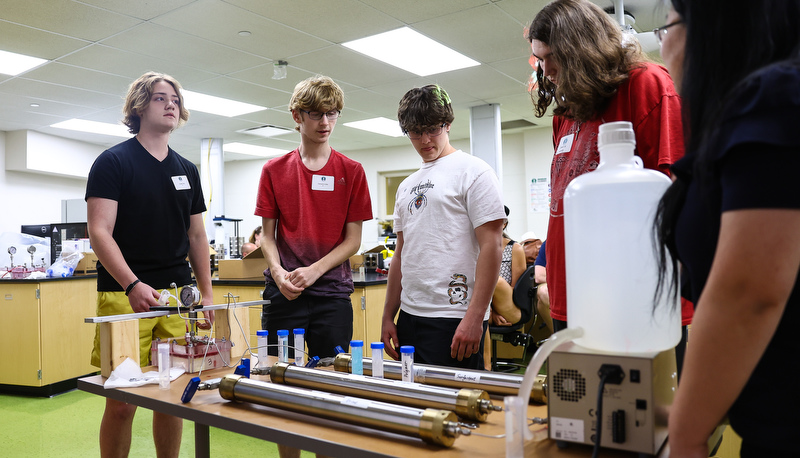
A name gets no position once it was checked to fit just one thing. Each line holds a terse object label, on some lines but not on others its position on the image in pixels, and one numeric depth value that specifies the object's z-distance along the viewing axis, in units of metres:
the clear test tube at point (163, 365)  1.15
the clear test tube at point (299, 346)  1.35
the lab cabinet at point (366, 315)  3.09
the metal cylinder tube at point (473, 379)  0.95
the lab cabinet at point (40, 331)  3.48
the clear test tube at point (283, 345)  1.33
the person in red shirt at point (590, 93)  1.02
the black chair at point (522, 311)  3.64
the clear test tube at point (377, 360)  1.13
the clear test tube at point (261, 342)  1.37
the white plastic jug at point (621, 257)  0.75
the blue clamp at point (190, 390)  1.02
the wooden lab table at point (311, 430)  0.75
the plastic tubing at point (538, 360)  0.68
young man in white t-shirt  1.48
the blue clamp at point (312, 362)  1.28
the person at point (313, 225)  1.68
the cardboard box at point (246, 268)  3.35
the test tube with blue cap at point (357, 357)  1.18
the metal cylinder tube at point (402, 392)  0.85
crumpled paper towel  1.15
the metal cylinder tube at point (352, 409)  0.76
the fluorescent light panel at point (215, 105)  5.79
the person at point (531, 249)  4.65
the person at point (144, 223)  1.59
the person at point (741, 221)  0.50
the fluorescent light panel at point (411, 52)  4.33
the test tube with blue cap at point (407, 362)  1.06
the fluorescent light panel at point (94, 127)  6.79
